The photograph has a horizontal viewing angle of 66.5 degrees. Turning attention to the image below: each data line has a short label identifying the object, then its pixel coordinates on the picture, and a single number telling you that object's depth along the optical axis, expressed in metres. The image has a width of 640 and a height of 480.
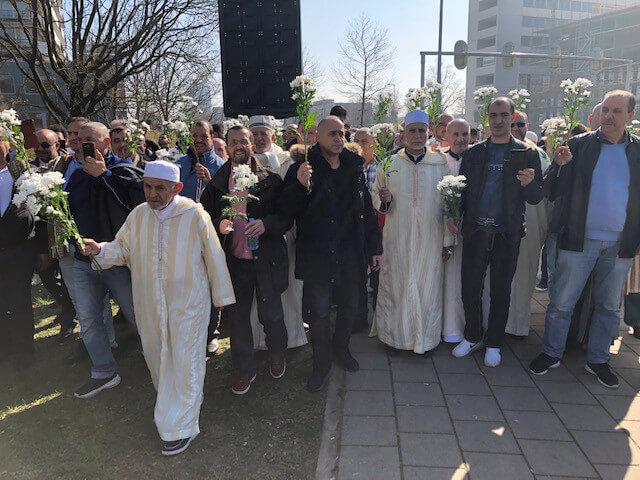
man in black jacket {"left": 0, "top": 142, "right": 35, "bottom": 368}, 4.49
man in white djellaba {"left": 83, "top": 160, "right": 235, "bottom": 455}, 3.44
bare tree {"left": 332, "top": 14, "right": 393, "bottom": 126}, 26.38
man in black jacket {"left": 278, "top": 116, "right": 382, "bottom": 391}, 4.11
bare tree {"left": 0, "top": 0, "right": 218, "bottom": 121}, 12.67
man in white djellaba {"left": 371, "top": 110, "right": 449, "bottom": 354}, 4.71
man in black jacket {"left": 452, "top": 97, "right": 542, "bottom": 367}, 4.43
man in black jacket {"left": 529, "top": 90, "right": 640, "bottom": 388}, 4.12
